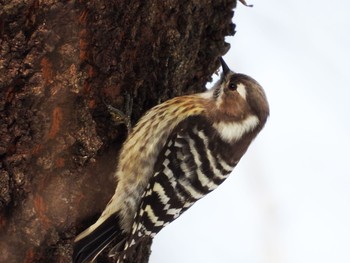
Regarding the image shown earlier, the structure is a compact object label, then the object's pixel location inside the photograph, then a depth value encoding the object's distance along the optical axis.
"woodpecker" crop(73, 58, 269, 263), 7.10
